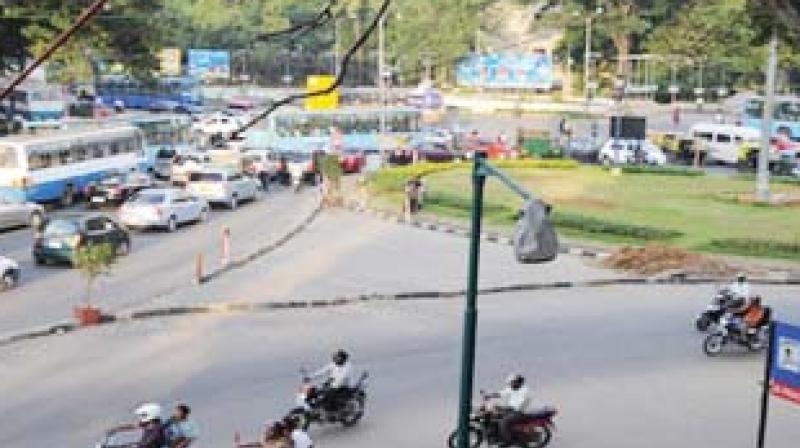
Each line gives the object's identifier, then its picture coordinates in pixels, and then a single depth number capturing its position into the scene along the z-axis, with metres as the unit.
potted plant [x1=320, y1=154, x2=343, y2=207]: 38.91
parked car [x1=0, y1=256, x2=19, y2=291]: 23.94
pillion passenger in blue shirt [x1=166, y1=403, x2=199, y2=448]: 13.25
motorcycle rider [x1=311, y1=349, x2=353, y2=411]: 15.23
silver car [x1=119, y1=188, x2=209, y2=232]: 32.34
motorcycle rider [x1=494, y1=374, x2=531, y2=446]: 14.81
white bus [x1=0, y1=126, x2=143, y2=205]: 36.00
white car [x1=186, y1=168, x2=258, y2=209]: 38.12
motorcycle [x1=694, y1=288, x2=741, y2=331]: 20.77
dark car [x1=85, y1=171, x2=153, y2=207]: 38.25
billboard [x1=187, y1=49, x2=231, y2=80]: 86.25
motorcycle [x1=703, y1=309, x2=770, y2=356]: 19.97
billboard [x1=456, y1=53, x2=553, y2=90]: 82.94
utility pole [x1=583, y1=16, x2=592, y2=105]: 86.69
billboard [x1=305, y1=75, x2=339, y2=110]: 56.97
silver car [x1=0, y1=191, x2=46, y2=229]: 32.41
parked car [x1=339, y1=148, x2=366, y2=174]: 51.12
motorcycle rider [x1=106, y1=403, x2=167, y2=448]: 13.20
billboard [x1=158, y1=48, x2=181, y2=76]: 82.81
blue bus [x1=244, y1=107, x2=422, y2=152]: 56.59
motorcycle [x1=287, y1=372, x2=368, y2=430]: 15.18
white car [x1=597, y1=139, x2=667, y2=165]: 55.38
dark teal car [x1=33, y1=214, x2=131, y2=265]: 26.69
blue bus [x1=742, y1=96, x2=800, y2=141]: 65.44
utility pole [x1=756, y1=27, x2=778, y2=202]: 37.78
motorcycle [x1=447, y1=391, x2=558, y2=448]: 14.87
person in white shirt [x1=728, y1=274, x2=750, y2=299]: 20.70
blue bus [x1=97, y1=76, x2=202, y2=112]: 82.31
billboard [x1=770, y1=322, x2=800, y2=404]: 12.55
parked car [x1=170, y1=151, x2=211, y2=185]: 42.02
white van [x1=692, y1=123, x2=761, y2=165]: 57.47
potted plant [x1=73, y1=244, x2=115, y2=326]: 21.20
